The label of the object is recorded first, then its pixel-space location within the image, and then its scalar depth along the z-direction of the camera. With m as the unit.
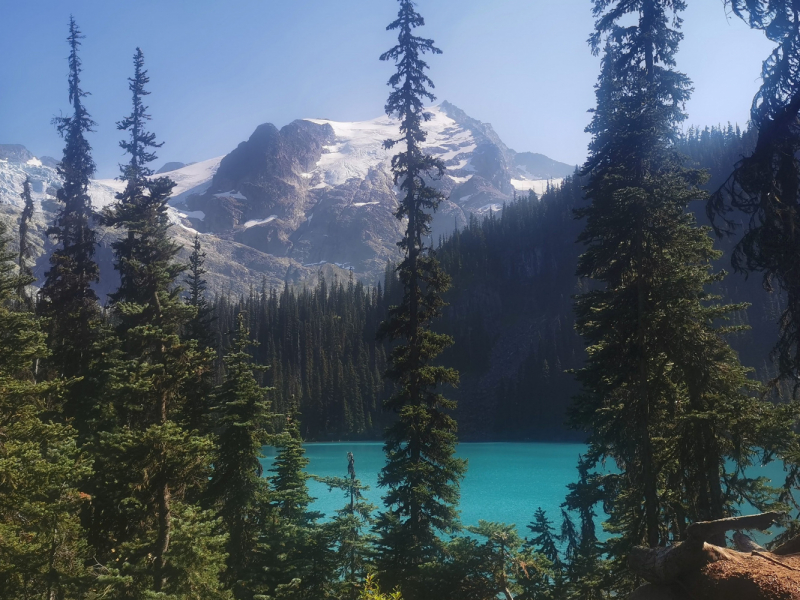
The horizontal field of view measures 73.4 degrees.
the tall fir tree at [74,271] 21.78
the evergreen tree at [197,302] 26.11
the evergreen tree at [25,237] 22.83
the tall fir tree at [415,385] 15.48
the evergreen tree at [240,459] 17.20
